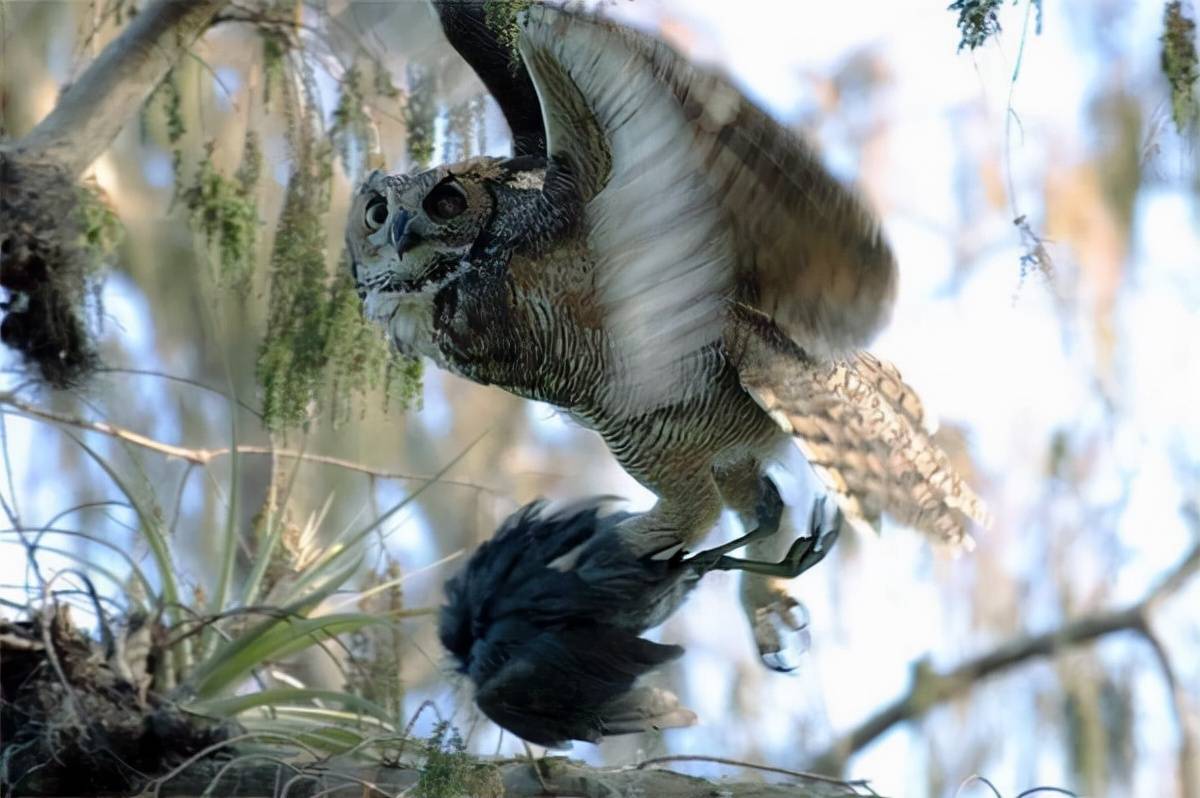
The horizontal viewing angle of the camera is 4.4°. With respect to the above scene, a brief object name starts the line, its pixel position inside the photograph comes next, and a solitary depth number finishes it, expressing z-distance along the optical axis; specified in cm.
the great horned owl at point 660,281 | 1058
